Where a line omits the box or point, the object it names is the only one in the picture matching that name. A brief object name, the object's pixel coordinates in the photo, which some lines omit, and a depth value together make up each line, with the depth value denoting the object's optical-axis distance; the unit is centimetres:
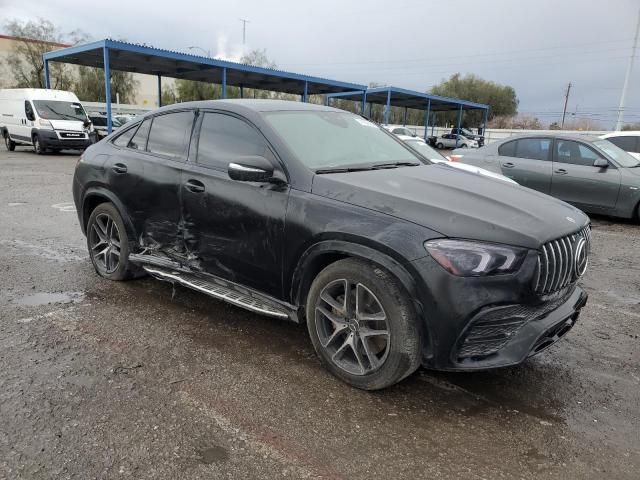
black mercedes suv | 271
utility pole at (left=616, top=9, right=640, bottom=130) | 3238
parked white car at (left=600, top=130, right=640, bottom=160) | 1102
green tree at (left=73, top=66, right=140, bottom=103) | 4886
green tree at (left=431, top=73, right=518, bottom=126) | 6856
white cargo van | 1931
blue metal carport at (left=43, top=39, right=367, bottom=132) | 2147
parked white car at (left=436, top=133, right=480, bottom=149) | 4156
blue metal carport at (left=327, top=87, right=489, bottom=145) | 3520
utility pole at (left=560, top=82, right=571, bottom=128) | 7605
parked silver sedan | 874
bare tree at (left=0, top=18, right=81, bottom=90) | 4554
